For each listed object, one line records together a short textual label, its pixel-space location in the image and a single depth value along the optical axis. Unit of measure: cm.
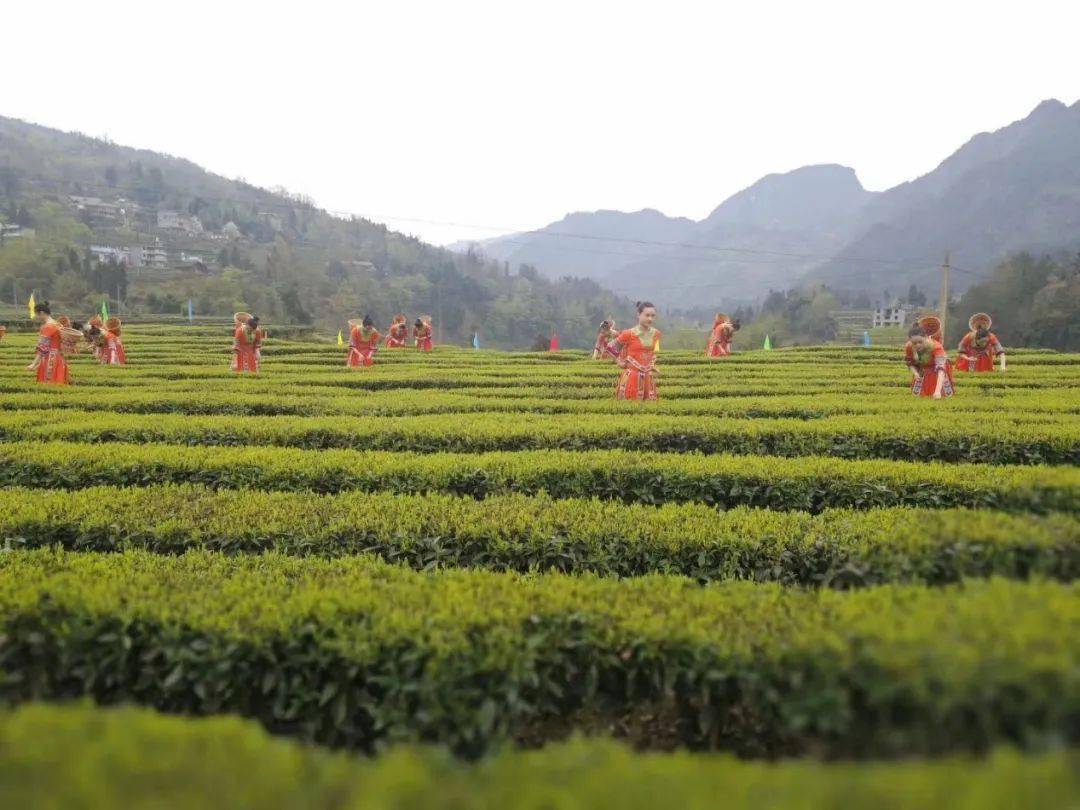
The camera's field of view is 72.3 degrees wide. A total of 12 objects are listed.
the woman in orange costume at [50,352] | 1389
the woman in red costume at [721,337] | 2394
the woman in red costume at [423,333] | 2786
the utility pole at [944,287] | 2806
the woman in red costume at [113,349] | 1906
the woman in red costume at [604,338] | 2178
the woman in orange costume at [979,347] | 1495
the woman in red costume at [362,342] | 1945
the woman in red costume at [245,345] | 1701
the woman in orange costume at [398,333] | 2912
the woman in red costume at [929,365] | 1140
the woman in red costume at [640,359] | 1177
